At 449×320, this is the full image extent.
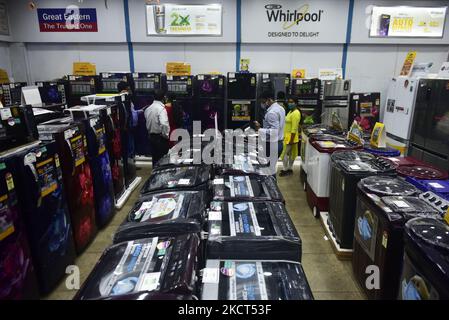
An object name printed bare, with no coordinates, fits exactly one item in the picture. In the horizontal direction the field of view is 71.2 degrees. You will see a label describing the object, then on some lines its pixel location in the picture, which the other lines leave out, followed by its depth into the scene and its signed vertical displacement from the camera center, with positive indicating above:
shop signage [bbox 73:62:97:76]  7.53 +0.26
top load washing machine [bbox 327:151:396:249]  3.12 -1.04
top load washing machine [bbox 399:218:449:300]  1.55 -0.93
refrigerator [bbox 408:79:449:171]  5.04 -0.73
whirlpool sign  7.23 +1.34
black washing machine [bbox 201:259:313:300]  1.38 -0.91
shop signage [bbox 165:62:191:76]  7.34 +0.26
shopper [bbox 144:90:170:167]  5.18 -0.74
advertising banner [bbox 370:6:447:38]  7.21 +1.32
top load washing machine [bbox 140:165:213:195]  2.41 -0.78
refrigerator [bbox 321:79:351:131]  6.89 -0.38
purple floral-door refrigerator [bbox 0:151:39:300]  2.29 -1.23
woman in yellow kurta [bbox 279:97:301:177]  5.91 -1.05
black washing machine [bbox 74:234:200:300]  1.30 -0.84
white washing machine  3.99 -1.09
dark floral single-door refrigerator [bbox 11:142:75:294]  2.55 -1.11
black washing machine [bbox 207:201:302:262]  1.68 -0.83
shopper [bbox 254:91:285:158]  4.99 -0.66
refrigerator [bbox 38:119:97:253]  3.10 -0.98
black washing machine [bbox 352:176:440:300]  2.19 -1.07
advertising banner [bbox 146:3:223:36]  7.21 +1.36
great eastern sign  7.32 +1.39
